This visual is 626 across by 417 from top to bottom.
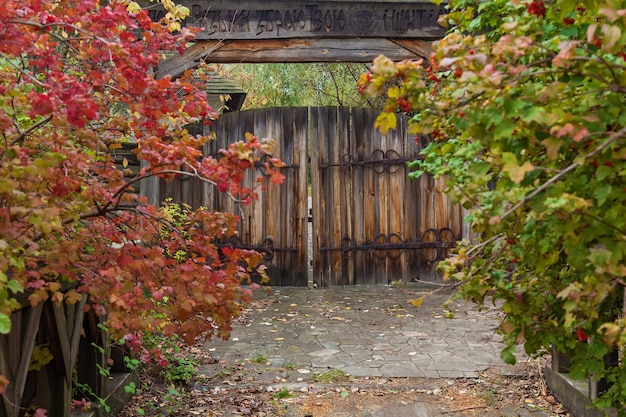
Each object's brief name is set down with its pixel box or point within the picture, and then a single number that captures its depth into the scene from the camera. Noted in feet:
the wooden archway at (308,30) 20.34
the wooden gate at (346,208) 24.49
